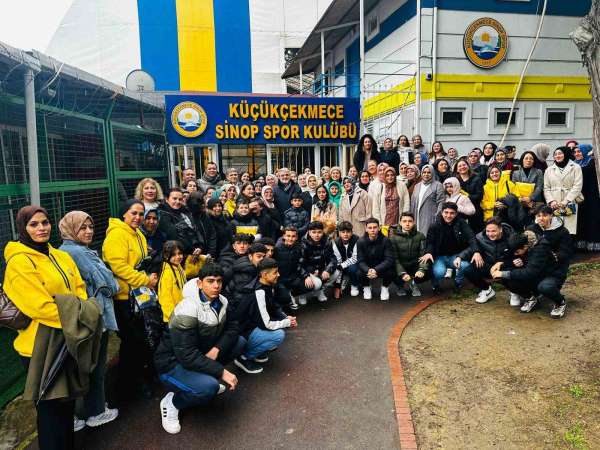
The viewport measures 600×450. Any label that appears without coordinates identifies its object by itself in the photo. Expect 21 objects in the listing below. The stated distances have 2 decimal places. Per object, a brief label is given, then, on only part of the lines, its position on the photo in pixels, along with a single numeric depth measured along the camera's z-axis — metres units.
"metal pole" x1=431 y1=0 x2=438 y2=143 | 10.68
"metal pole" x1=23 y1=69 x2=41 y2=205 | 3.77
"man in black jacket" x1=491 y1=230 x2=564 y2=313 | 4.98
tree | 3.49
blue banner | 9.70
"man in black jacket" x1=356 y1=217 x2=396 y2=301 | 5.93
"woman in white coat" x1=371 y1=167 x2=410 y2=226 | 6.70
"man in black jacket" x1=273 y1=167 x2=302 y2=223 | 7.12
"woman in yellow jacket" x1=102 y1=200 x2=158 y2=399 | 3.56
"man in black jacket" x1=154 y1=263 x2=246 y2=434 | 3.22
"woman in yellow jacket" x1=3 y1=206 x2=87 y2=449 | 2.53
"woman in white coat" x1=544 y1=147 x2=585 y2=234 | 6.60
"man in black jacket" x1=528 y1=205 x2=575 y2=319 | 4.98
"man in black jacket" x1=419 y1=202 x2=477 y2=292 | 5.96
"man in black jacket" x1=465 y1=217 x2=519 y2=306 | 5.55
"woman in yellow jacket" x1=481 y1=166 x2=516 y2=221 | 6.73
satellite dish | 10.29
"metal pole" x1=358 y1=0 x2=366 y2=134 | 10.37
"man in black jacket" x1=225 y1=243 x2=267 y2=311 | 4.25
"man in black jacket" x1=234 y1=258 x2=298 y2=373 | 4.12
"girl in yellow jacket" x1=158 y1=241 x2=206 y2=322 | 3.75
